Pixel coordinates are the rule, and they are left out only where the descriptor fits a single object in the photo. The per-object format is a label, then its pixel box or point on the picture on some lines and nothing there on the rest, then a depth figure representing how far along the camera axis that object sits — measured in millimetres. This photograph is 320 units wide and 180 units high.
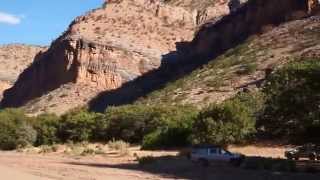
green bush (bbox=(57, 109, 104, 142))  75875
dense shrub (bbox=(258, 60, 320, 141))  36406
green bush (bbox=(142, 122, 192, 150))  61344
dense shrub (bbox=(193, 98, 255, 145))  54469
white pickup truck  40734
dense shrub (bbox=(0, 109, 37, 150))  74938
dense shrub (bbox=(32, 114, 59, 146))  77812
